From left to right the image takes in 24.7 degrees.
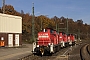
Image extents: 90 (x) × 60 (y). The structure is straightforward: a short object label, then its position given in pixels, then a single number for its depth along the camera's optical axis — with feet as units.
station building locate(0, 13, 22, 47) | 156.87
